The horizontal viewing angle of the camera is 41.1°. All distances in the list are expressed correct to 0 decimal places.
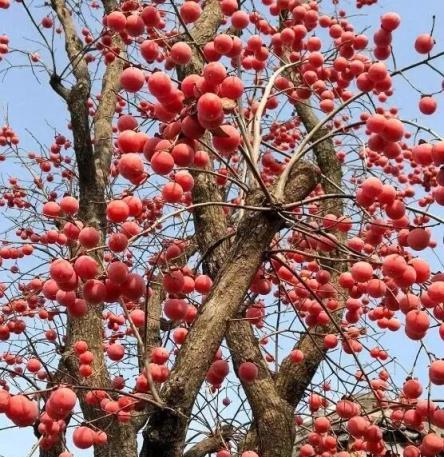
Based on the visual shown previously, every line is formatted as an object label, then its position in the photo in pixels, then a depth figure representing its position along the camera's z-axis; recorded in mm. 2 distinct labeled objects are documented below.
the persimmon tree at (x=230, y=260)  1804
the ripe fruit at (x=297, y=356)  3781
